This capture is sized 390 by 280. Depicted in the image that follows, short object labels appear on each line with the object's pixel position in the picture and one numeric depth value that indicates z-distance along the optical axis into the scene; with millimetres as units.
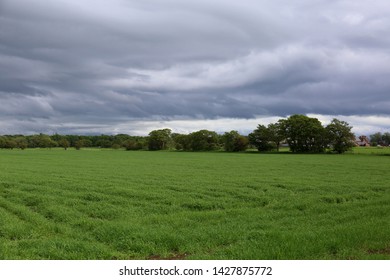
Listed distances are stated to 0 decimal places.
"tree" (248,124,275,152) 143750
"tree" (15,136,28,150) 198300
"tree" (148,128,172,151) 184375
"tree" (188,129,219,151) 162750
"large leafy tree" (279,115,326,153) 128125
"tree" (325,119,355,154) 120312
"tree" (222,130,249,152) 148500
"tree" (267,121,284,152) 141625
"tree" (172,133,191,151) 168250
